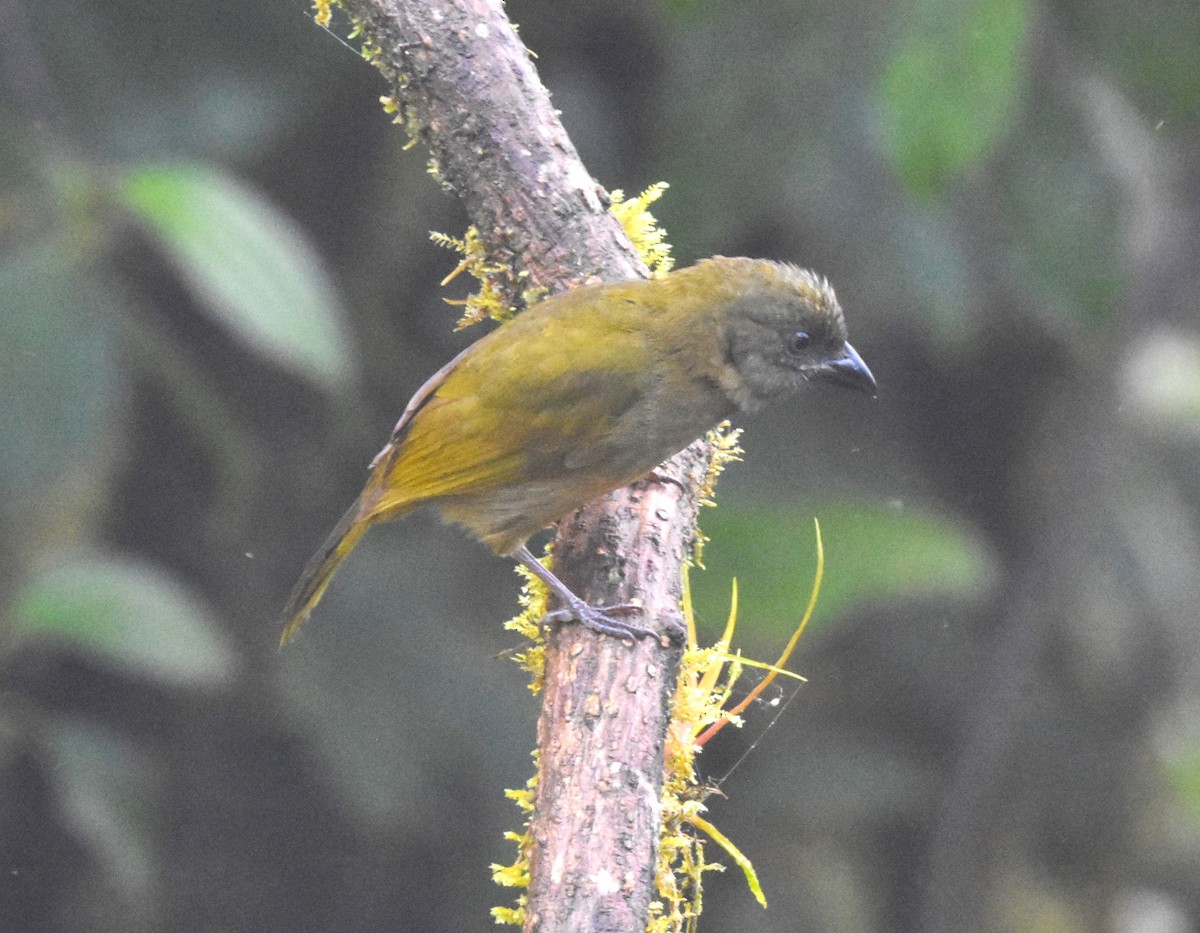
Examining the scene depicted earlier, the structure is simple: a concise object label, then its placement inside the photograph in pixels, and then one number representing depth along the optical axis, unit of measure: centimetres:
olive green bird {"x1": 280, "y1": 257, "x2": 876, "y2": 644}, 501
